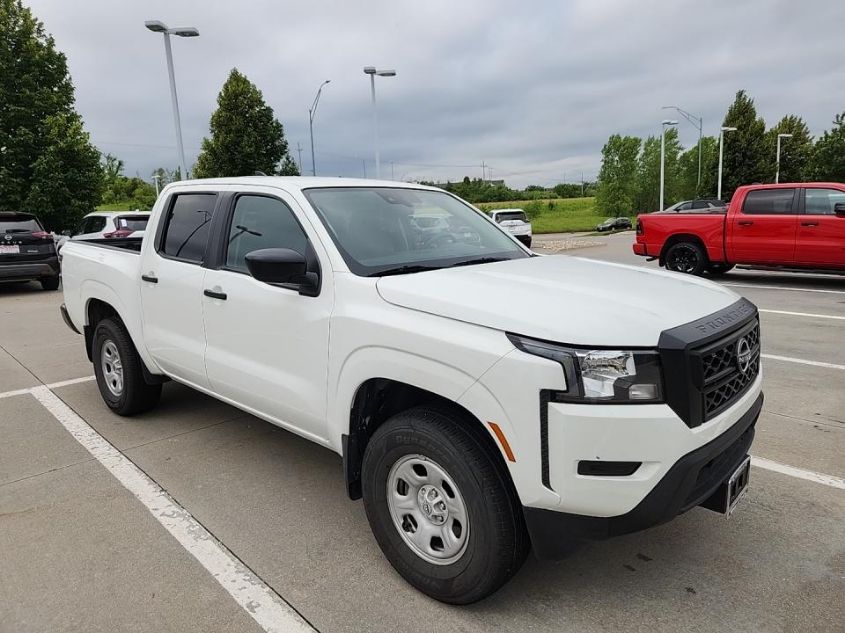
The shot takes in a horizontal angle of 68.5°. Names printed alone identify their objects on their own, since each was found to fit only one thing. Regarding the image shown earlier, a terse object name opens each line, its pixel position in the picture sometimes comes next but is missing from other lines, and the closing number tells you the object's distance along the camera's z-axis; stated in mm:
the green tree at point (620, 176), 63812
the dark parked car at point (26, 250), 12500
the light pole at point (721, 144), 40600
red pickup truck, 10477
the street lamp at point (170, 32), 17766
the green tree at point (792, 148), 46125
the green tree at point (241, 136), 29297
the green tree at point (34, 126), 18875
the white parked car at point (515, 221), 25391
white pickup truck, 2150
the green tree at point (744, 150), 42844
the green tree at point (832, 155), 32644
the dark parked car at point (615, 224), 51844
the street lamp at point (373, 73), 22750
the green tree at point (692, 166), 51625
